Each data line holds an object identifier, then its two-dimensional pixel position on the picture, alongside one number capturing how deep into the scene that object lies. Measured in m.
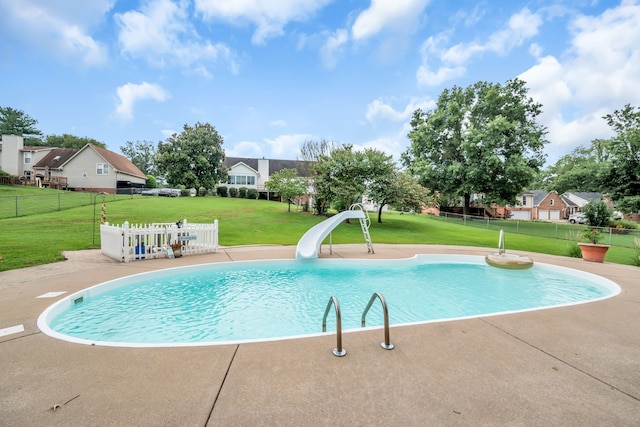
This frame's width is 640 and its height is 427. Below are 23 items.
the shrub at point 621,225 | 24.98
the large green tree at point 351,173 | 21.16
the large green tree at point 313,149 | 36.44
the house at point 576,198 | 49.56
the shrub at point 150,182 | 50.09
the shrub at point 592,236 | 11.26
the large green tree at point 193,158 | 36.56
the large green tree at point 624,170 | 23.33
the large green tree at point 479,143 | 26.31
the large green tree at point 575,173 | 29.45
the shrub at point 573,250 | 12.35
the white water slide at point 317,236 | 10.45
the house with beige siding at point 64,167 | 34.75
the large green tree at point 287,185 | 25.60
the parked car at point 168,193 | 36.84
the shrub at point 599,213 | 25.09
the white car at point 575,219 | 36.55
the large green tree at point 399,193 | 20.72
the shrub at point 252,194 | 39.28
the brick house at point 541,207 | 46.62
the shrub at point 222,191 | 39.56
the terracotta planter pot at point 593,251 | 10.72
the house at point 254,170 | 42.07
